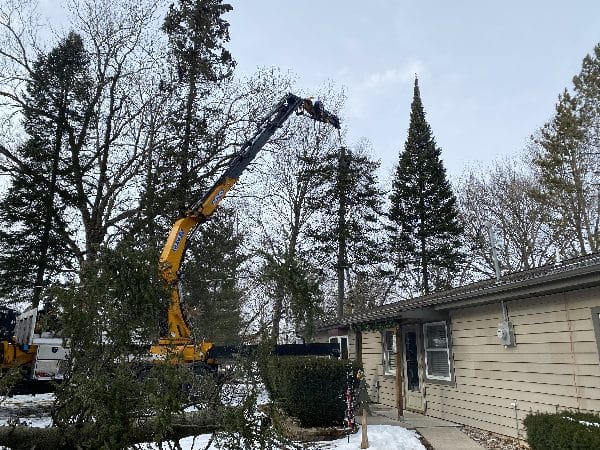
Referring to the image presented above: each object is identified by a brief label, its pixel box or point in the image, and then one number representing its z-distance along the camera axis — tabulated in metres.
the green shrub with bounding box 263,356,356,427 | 8.45
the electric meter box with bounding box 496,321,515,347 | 7.86
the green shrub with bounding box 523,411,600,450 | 4.25
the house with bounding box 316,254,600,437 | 6.47
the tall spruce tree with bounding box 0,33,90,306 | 16.56
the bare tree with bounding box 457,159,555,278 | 22.94
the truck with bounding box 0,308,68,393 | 10.54
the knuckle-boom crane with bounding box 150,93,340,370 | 9.98
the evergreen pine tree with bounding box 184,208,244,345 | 17.88
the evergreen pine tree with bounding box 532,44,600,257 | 16.59
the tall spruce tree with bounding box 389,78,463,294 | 25.64
